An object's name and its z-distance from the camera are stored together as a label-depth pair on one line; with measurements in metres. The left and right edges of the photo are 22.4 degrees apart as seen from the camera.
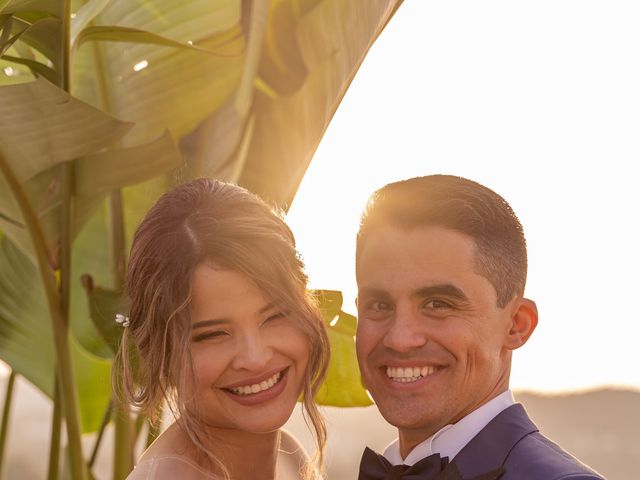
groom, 1.52
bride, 1.57
